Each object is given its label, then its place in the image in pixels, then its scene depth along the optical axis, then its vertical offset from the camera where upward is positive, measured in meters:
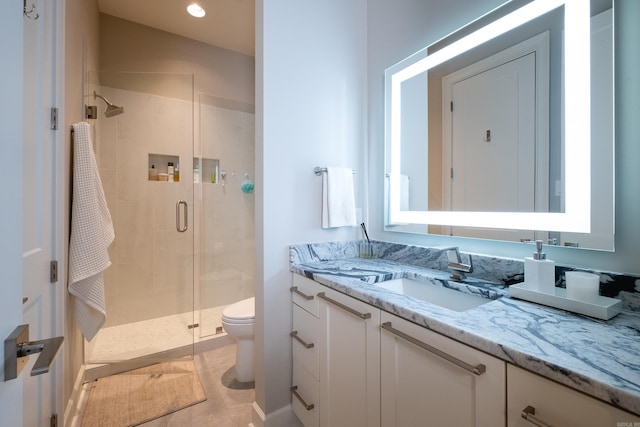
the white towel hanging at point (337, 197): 1.55 +0.09
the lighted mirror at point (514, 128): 0.90 +0.35
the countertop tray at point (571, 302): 0.75 -0.26
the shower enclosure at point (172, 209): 2.30 +0.04
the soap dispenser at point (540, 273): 0.88 -0.20
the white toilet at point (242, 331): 1.77 -0.77
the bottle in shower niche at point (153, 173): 2.47 +0.36
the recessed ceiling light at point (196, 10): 2.23 +1.69
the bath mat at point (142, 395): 1.55 -1.16
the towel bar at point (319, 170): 1.55 +0.24
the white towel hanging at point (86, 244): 1.44 -0.17
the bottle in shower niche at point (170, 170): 2.51 +0.40
